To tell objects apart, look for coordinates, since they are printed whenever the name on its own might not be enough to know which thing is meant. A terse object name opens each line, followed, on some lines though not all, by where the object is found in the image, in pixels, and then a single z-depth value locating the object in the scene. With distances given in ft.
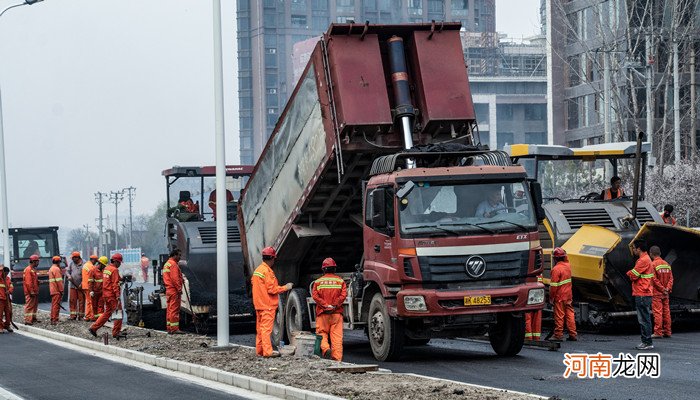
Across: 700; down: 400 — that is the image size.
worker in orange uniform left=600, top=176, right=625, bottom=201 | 74.69
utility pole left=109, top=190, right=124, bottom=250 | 463.42
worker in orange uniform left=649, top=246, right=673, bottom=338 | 64.54
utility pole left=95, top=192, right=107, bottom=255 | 390.75
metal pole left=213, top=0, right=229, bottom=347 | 60.59
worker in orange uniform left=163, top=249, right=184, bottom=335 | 75.36
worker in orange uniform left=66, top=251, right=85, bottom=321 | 97.71
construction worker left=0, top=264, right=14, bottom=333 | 88.74
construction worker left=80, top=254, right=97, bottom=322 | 94.27
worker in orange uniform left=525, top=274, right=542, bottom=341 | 61.57
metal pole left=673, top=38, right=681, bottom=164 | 160.56
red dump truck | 53.62
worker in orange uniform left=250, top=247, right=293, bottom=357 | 54.49
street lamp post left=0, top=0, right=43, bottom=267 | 126.41
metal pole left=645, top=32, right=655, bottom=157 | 156.66
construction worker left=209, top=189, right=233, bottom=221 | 82.83
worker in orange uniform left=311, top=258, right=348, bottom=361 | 53.52
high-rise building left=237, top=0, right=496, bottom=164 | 540.11
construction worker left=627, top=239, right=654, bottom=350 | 57.11
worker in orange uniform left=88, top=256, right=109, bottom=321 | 82.84
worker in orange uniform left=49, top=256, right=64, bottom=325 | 95.25
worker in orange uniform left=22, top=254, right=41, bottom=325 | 91.81
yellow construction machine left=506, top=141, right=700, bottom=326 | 67.77
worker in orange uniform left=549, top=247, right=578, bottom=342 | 63.93
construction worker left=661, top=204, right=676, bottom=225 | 74.84
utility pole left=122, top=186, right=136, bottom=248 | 467.44
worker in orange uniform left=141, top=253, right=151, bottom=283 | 206.39
